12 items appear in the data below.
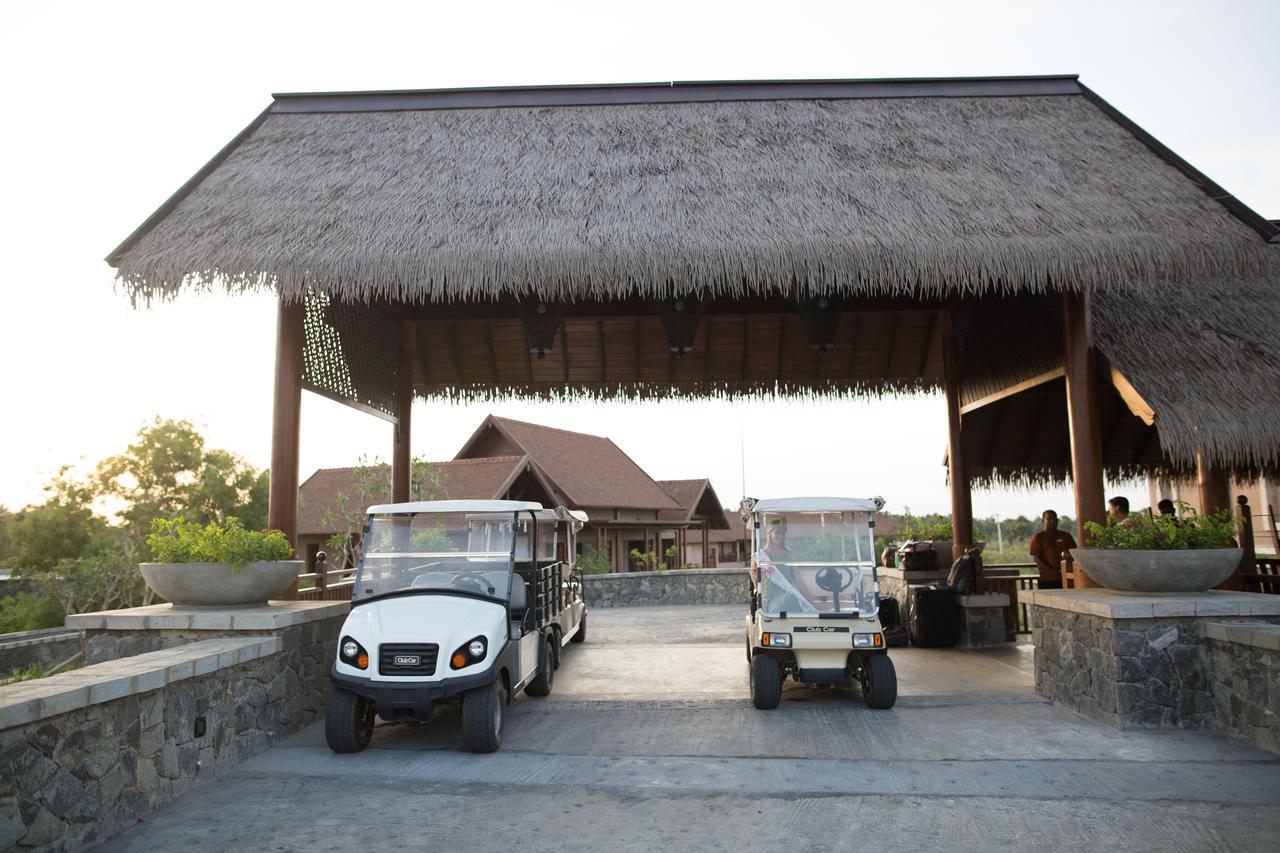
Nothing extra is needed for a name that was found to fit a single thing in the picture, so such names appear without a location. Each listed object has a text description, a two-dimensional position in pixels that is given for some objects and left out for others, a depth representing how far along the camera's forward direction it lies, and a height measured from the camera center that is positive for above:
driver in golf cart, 7.11 -0.56
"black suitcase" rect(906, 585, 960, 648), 11.05 -1.12
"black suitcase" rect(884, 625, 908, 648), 10.96 -1.32
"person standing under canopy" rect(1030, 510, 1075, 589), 10.62 -0.33
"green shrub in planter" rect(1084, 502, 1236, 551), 6.69 -0.10
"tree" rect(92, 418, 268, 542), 31.59 +2.39
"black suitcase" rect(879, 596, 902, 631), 10.44 -1.00
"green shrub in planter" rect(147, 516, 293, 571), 6.82 +0.00
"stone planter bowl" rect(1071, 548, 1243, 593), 6.57 -0.35
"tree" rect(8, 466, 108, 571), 27.53 +0.43
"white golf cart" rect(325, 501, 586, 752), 5.88 -0.57
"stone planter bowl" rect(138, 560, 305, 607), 6.79 -0.28
